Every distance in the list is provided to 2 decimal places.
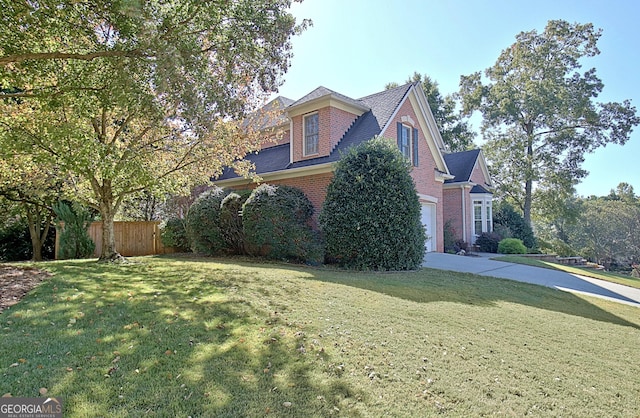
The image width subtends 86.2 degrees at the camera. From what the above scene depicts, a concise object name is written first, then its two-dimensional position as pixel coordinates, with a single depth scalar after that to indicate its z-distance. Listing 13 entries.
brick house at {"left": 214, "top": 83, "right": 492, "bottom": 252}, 13.27
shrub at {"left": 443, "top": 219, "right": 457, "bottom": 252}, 18.16
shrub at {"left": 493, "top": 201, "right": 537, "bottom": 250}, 21.41
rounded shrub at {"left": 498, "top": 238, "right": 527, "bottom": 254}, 18.12
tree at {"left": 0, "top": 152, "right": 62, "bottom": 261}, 10.45
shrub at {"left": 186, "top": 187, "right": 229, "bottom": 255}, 13.05
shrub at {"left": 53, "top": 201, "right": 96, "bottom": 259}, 13.16
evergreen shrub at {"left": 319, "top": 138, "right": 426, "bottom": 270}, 10.23
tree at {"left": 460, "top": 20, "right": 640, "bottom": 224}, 23.52
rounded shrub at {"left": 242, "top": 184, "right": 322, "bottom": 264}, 11.07
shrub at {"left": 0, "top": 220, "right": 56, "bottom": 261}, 16.94
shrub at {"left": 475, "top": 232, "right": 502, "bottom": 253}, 19.31
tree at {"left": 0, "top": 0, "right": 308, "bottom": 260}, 6.48
